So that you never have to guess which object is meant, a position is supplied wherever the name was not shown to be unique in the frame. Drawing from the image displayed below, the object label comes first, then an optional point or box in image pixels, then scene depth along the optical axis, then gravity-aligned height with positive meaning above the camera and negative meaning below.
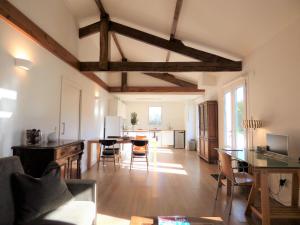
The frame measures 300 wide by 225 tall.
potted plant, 10.52 +0.31
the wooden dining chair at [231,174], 2.91 -0.72
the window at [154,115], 11.48 +0.57
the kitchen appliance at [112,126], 7.79 -0.04
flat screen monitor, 2.85 -0.24
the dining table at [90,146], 5.53 -0.58
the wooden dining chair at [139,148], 5.45 -0.63
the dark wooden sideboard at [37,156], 2.60 -0.40
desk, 2.36 -0.70
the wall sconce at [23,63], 2.66 +0.78
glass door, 4.70 +0.28
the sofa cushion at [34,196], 1.69 -0.61
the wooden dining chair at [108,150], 5.44 -0.69
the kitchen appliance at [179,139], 10.05 -0.64
